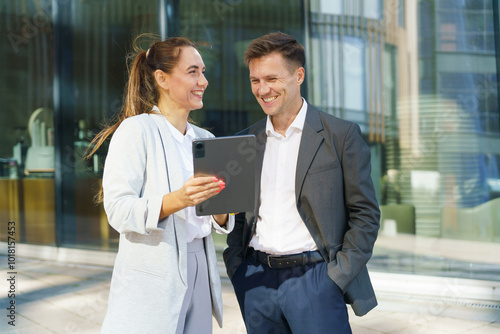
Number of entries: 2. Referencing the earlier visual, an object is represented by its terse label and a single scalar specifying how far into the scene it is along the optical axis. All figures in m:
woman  1.91
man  2.21
